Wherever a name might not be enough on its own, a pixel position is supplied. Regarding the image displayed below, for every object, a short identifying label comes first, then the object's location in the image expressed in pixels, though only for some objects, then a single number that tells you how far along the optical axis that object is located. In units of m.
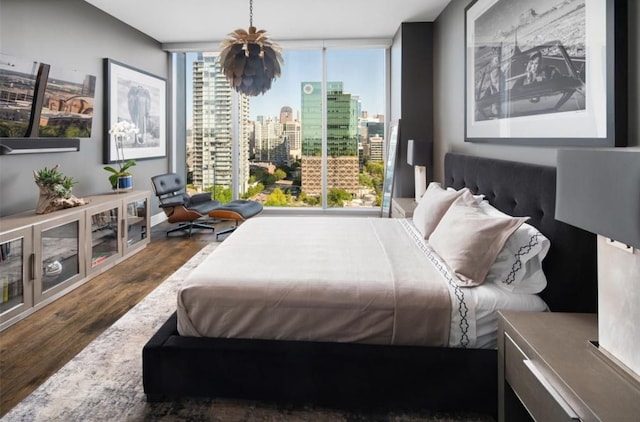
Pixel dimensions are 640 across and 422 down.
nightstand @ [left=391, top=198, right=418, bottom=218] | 4.19
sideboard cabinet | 2.79
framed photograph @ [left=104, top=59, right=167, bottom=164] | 4.75
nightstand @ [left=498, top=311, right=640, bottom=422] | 1.09
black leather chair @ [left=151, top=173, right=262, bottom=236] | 5.09
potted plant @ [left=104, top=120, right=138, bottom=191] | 4.51
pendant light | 2.91
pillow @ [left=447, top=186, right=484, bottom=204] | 2.64
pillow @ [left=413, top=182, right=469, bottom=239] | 2.79
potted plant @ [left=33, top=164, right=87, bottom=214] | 3.38
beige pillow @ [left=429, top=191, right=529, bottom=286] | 2.00
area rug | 1.85
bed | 1.80
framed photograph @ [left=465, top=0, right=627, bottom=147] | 1.78
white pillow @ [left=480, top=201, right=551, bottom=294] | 1.92
